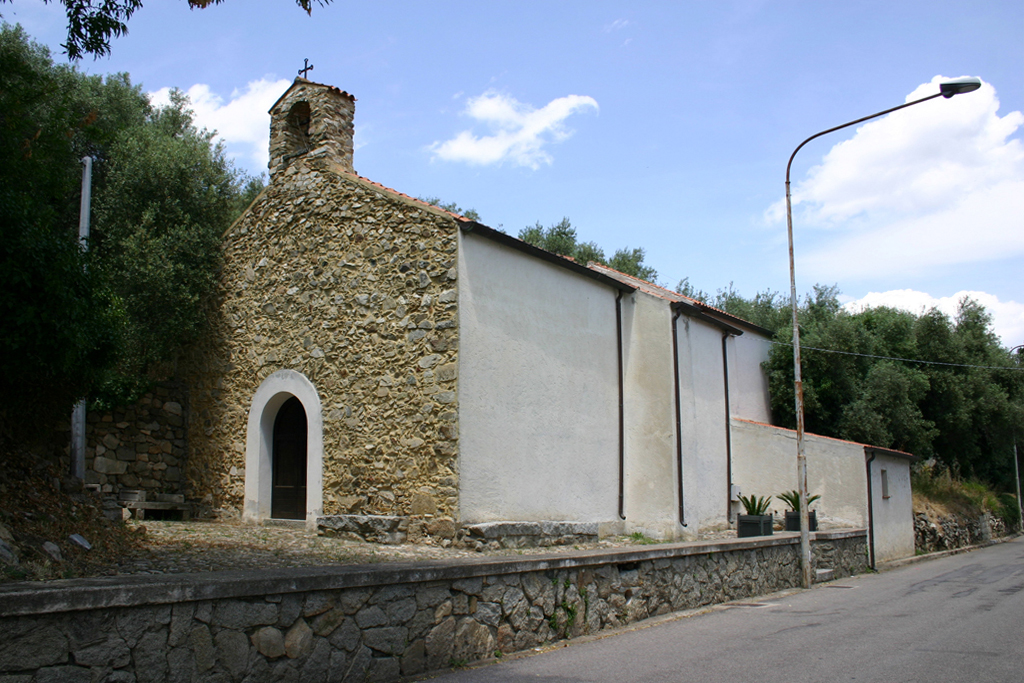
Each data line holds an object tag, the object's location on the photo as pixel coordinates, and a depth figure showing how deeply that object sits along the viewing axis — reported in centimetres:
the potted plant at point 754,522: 1354
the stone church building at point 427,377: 1036
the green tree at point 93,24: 627
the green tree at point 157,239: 1308
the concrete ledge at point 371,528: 1012
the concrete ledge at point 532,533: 974
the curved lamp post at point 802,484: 1306
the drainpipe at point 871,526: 1678
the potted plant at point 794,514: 1471
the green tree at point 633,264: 3016
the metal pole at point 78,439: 1083
